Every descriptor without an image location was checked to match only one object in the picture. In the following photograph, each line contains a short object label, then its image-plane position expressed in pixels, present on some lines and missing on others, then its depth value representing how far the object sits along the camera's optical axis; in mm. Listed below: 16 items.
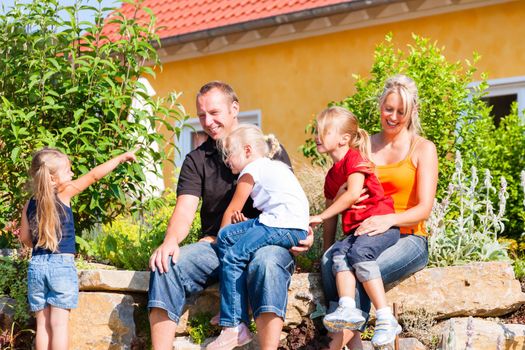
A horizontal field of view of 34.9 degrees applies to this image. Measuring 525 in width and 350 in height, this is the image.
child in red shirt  4680
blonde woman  4941
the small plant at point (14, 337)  5719
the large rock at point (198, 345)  5203
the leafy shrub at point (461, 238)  5613
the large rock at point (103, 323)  5418
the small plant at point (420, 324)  5176
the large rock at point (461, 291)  5273
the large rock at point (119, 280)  5449
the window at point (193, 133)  10898
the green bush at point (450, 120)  7035
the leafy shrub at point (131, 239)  6012
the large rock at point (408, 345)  5090
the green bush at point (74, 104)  6086
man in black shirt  4754
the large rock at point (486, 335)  5145
